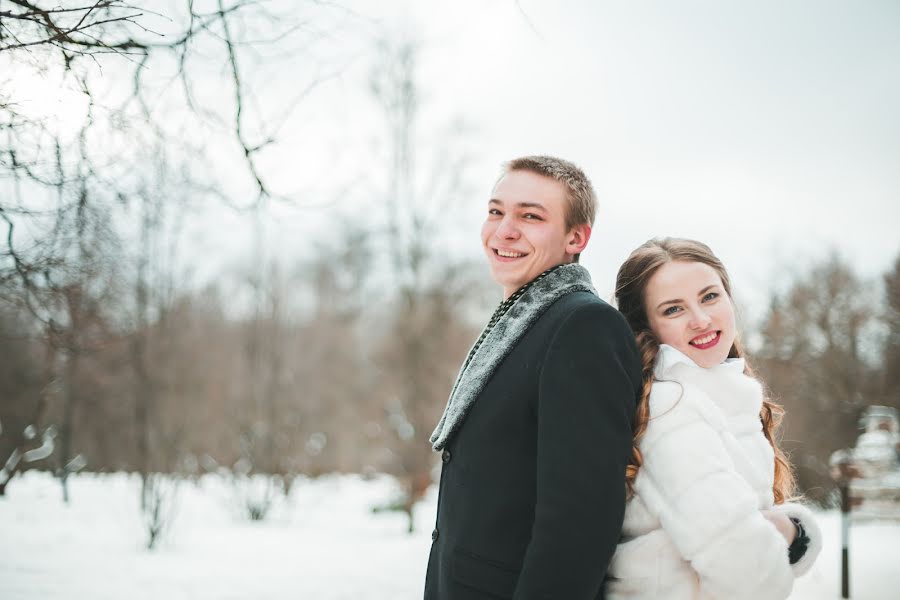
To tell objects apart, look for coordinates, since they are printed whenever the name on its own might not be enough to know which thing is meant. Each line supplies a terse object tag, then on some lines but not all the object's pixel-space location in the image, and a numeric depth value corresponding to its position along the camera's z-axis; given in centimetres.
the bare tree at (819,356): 1412
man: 143
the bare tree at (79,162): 218
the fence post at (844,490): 571
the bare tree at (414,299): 1078
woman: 149
